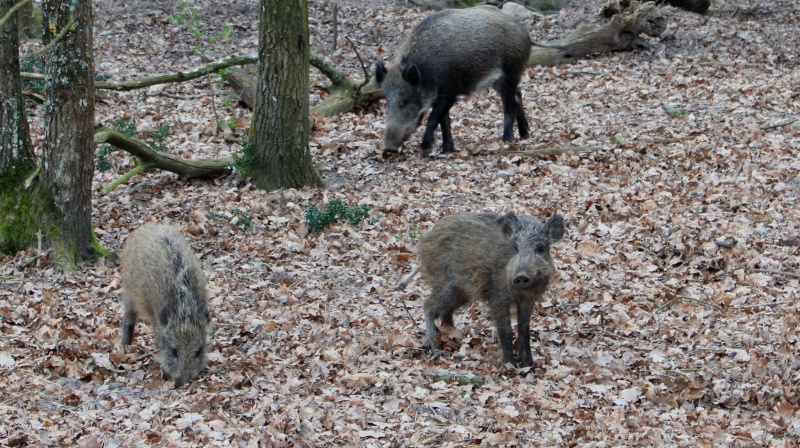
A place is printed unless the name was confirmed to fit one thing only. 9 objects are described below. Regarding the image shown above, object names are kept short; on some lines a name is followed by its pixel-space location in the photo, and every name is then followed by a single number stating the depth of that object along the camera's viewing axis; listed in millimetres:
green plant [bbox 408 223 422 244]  18750
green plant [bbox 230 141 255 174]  21797
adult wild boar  24859
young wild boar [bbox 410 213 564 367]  13117
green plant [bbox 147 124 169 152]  23855
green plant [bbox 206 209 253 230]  19766
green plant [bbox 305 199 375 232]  19422
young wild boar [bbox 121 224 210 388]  13078
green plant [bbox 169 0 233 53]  26484
